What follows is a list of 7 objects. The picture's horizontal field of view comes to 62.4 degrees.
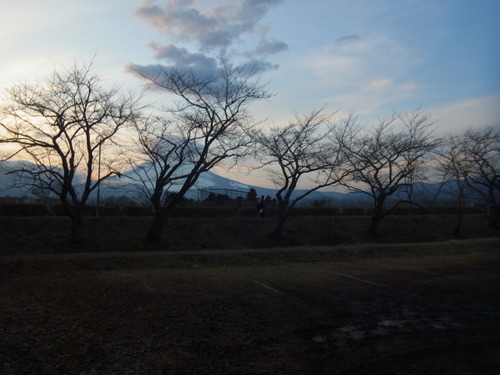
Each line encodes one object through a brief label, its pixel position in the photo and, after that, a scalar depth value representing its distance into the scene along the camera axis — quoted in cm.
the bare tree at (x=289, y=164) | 1972
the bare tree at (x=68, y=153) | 1417
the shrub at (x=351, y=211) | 2926
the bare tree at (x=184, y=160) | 1703
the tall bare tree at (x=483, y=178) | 2623
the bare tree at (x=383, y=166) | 2244
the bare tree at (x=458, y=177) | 2598
